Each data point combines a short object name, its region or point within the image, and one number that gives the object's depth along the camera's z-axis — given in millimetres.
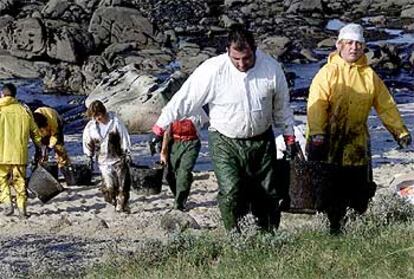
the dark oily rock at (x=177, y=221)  11604
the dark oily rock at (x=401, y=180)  11649
